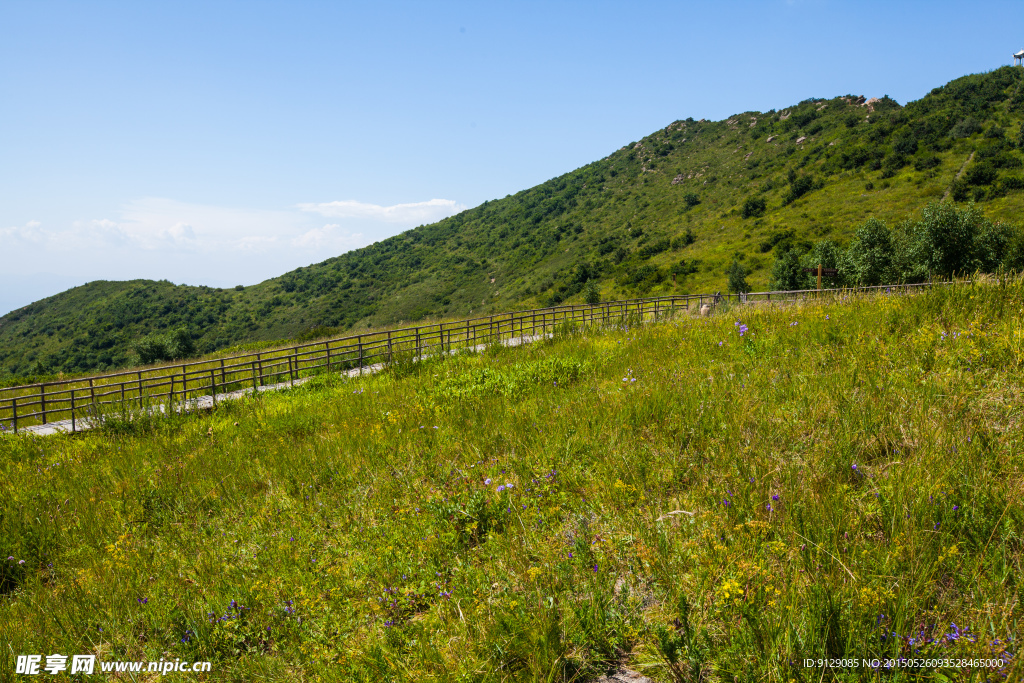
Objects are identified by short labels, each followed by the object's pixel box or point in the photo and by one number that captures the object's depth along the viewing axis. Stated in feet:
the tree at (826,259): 160.91
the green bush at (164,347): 172.35
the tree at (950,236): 125.49
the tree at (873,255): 144.66
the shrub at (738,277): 189.16
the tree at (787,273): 172.24
